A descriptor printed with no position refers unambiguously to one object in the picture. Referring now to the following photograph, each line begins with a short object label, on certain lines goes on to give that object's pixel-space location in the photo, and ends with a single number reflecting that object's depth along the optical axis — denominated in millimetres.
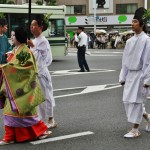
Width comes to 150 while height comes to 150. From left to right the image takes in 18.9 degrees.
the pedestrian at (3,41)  8267
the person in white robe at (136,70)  6384
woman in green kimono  6079
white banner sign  63053
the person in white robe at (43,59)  6930
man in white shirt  17210
